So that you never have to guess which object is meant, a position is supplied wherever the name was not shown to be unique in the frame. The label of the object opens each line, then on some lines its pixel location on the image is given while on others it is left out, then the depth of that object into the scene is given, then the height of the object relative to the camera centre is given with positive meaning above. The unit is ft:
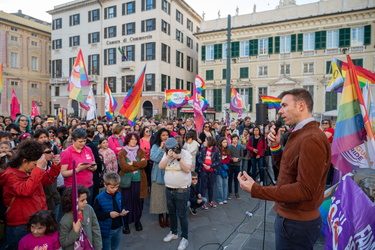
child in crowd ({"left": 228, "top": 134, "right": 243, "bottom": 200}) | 22.07 -4.14
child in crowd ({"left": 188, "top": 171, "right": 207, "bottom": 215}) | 16.94 -5.86
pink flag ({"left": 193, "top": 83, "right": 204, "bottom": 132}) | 25.96 -0.19
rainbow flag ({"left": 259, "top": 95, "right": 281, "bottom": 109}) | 50.99 +3.25
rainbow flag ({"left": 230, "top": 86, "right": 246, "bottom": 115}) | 51.95 +2.83
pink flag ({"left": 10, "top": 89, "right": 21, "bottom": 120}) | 37.29 +1.07
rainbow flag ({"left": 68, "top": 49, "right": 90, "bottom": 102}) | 31.94 +4.11
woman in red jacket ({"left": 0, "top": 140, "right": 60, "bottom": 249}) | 8.64 -2.43
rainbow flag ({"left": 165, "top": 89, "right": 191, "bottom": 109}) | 45.57 +3.47
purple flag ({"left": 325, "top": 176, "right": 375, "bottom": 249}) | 8.39 -3.68
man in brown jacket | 6.33 -1.70
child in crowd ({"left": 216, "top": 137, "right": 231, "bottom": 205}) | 20.49 -5.12
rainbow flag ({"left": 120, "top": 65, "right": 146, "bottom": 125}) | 25.47 +1.43
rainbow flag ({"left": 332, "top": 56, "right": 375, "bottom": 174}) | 11.34 -0.45
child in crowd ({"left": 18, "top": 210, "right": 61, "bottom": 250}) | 8.07 -3.97
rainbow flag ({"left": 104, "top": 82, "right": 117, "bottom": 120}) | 37.60 +1.80
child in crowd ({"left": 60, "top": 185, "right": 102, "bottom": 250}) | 8.59 -3.97
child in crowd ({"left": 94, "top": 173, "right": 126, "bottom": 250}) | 10.90 -4.18
